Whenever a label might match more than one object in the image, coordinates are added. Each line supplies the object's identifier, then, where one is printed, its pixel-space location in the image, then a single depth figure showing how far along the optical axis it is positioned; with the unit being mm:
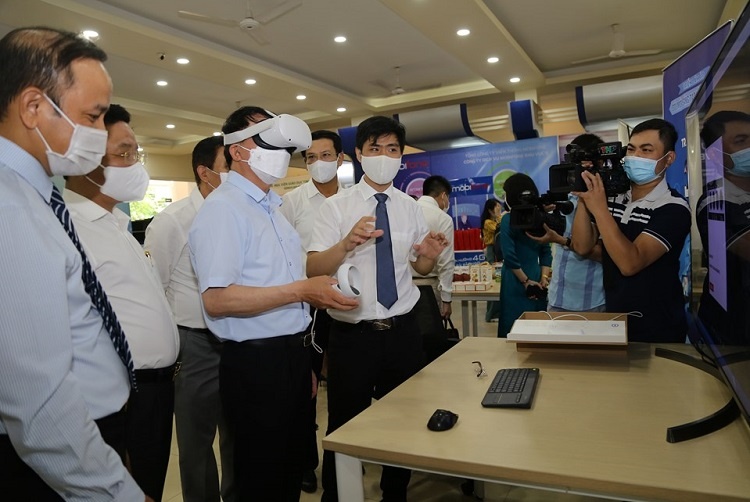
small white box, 1824
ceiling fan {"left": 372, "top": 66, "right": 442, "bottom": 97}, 7731
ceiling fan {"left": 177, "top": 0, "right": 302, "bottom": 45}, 4727
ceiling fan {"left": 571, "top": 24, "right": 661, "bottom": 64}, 6393
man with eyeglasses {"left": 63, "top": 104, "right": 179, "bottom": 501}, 1494
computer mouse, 1334
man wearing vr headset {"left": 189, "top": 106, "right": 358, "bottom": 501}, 1584
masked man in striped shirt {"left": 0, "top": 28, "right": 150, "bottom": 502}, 862
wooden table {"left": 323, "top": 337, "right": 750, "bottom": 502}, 1052
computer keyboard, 1452
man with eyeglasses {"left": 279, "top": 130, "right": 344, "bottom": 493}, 3023
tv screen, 1077
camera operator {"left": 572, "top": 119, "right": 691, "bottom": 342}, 2035
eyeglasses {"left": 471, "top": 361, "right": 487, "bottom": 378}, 1757
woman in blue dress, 3752
